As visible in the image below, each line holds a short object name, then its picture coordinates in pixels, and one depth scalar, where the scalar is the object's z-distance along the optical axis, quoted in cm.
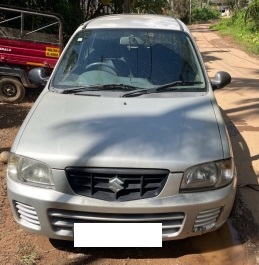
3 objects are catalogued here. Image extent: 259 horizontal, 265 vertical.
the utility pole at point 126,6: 918
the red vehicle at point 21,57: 492
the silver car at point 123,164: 185
